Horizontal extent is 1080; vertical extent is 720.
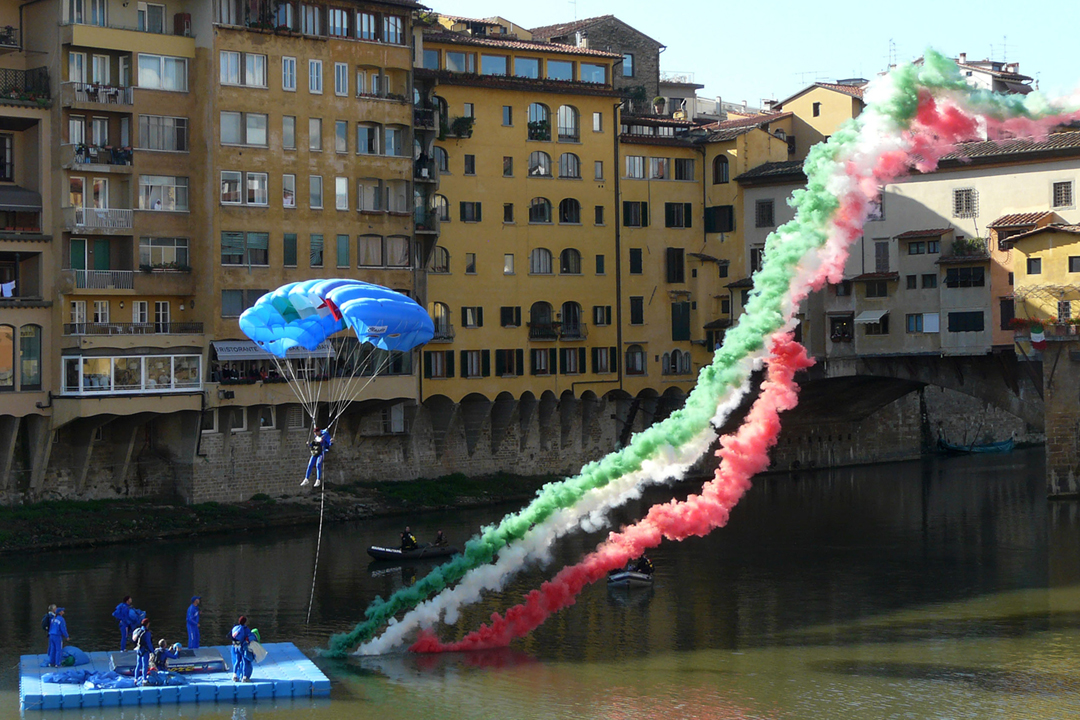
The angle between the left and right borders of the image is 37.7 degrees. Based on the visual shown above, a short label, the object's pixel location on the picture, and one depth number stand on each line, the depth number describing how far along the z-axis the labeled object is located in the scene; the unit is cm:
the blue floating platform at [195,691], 4575
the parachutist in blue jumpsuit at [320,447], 5741
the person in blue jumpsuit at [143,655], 4728
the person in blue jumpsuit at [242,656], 4744
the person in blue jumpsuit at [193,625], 5134
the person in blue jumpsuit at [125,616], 5231
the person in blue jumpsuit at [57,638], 4903
